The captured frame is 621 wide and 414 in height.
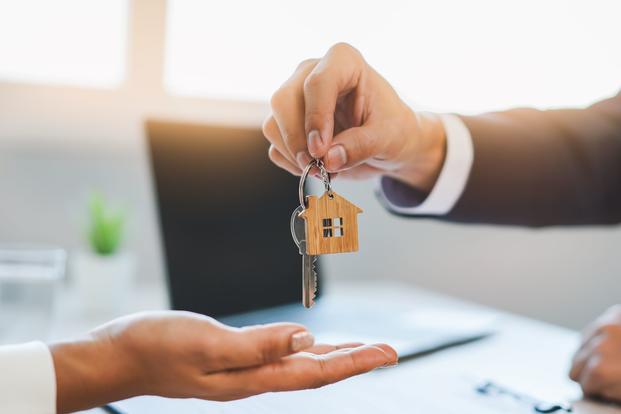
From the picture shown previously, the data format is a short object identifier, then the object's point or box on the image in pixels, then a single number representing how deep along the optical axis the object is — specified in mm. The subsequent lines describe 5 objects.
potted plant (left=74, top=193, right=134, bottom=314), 992
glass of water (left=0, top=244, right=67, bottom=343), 897
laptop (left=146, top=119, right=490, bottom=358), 914
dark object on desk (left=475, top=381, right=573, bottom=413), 600
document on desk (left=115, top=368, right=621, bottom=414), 551
